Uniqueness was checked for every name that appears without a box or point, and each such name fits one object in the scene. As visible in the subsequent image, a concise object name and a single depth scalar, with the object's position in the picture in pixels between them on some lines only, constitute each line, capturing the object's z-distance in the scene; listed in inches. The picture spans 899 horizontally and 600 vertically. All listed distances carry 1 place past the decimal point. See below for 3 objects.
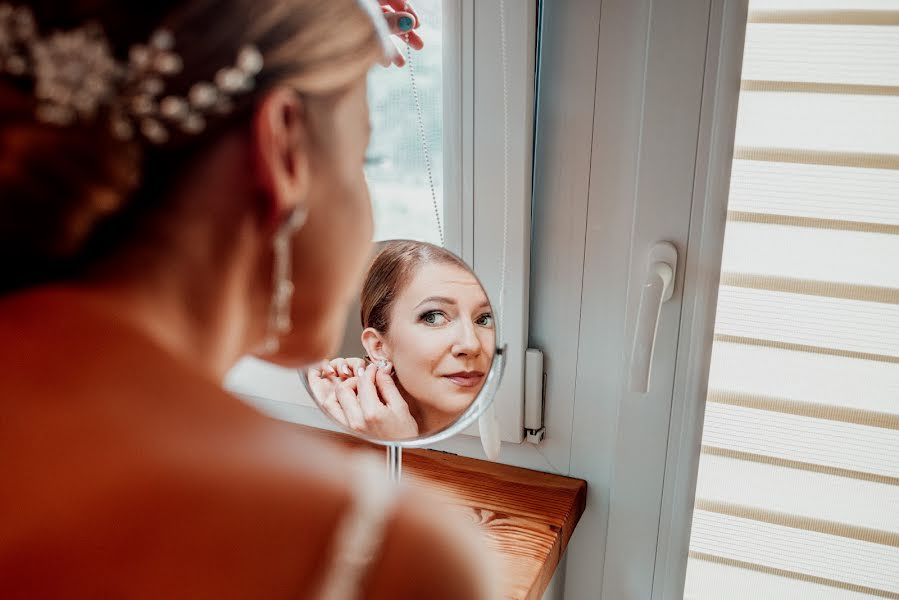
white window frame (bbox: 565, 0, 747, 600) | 29.8
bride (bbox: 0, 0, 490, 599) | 12.6
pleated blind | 28.5
